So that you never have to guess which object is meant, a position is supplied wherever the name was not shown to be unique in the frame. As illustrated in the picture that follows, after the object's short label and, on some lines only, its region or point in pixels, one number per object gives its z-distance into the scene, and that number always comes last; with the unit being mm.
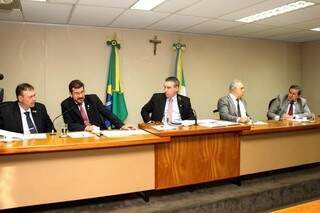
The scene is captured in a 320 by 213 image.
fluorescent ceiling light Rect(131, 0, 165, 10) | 3809
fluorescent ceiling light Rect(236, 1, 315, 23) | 3959
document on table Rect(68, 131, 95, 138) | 2875
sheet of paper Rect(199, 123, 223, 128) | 3284
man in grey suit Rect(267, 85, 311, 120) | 4676
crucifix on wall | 5660
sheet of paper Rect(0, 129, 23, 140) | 2693
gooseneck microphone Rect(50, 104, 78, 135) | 3470
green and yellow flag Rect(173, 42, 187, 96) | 5840
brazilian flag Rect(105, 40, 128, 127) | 5312
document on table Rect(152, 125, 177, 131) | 3125
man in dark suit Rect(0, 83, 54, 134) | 3168
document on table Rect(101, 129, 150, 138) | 2924
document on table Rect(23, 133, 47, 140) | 2787
